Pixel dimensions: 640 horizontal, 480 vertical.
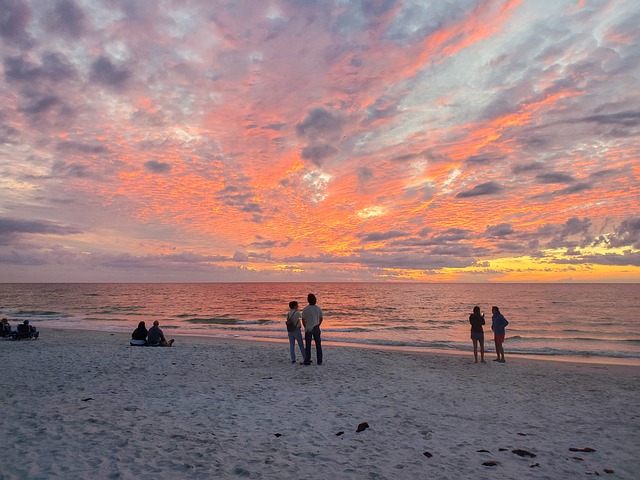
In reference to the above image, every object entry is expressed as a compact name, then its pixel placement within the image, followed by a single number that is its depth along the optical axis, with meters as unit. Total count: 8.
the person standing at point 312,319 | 14.95
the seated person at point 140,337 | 20.83
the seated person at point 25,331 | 22.97
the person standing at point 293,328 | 15.62
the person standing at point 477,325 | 17.61
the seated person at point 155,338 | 20.83
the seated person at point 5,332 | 23.05
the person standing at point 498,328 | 17.67
